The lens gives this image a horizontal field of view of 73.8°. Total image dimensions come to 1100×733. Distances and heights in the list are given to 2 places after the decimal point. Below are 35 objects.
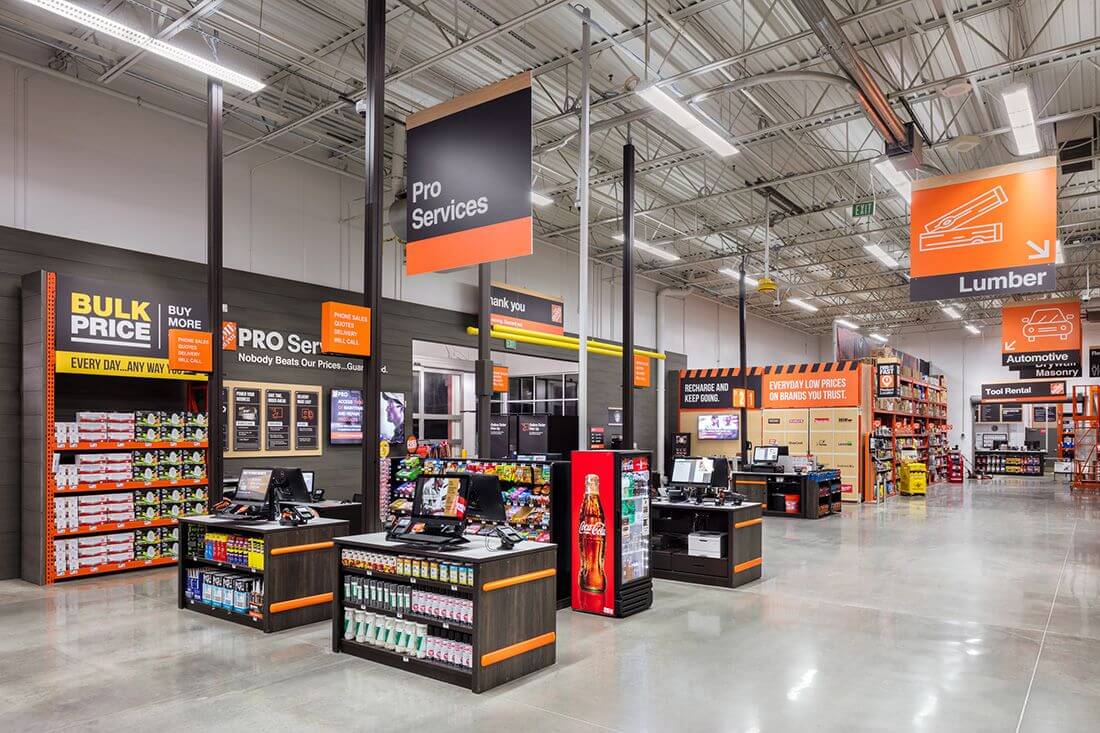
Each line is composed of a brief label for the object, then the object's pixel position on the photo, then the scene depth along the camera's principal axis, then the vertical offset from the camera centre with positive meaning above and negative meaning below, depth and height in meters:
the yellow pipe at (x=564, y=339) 14.34 +1.16
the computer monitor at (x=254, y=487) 6.34 -0.82
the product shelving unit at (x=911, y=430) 17.94 -1.14
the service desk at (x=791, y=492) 13.66 -1.93
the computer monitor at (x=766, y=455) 13.69 -1.21
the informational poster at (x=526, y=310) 14.14 +1.66
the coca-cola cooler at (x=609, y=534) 6.35 -1.26
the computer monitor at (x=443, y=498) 5.01 -0.74
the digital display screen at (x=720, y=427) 19.56 -1.00
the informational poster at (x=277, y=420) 10.44 -0.38
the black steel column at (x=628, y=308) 8.75 +1.01
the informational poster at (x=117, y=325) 7.71 +0.78
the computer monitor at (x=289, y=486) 6.36 -0.81
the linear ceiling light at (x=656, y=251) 13.14 +2.59
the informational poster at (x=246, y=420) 10.04 -0.36
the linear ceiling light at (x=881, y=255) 12.72 +2.40
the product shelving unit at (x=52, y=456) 7.57 -0.64
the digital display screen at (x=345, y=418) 11.28 -0.38
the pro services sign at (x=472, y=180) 5.04 +1.53
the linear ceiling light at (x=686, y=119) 6.93 +2.72
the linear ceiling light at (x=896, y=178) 8.66 +2.54
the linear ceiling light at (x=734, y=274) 16.28 +2.67
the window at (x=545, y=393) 17.95 -0.03
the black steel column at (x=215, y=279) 7.47 +1.20
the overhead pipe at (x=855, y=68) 6.73 +3.29
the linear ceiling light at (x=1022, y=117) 6.76 +2.62
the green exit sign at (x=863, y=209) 12.44 +3.09
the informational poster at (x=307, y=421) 10.83 -0.41
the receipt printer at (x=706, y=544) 7.77 -1.64
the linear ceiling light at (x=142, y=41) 5.65 +2.95
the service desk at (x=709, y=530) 7.70 -1.68
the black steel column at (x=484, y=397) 10.16 -0.07
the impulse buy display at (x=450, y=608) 4.54 -1.43
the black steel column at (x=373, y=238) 5.91 +1.30
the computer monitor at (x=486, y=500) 5.11 -0.76
